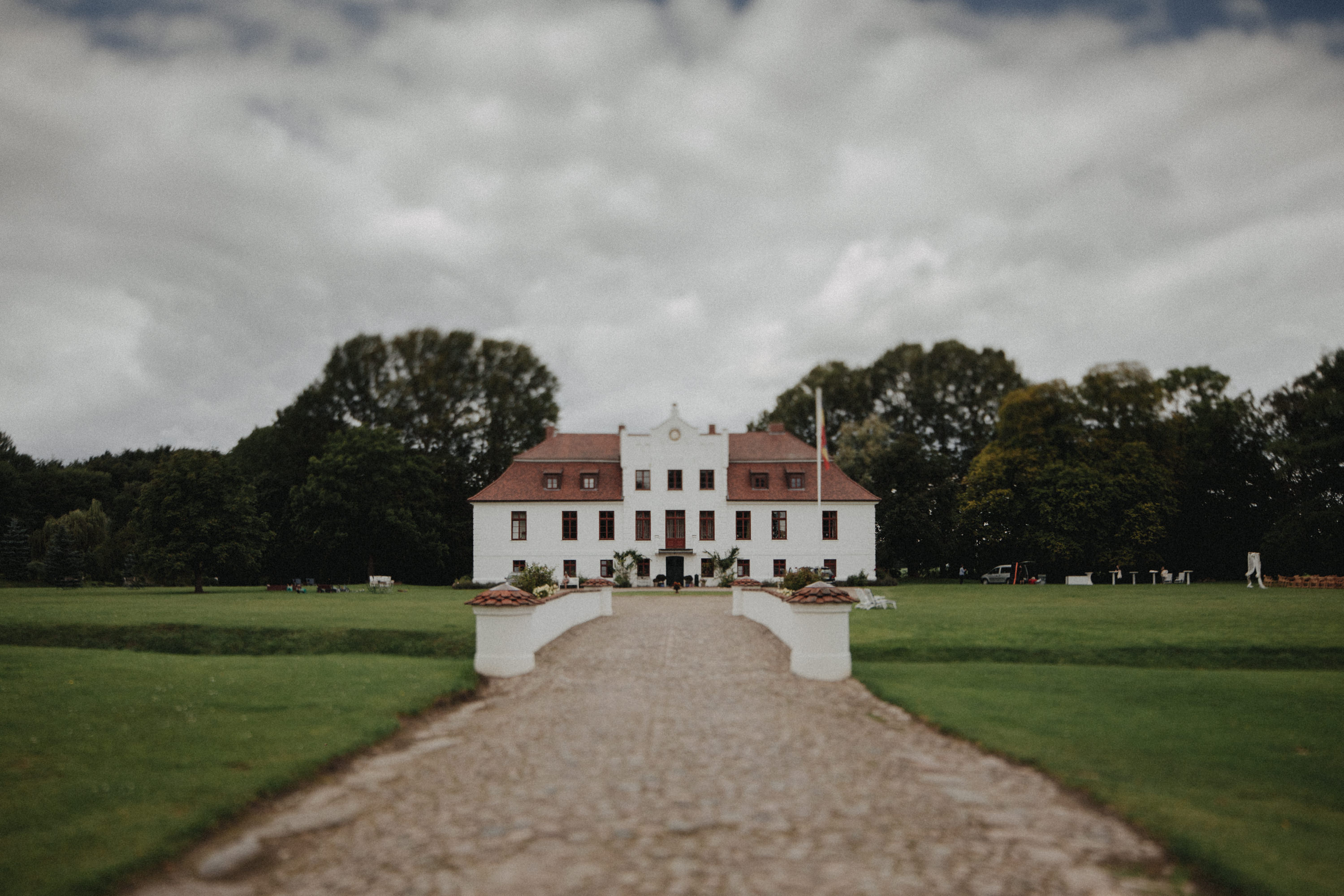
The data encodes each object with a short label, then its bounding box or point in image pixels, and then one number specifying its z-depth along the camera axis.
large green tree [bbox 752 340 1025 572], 56.00
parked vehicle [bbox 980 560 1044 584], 50.81
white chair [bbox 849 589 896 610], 25.47
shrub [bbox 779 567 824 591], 21.16
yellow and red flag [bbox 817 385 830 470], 38.00
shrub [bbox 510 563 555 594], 21.12
